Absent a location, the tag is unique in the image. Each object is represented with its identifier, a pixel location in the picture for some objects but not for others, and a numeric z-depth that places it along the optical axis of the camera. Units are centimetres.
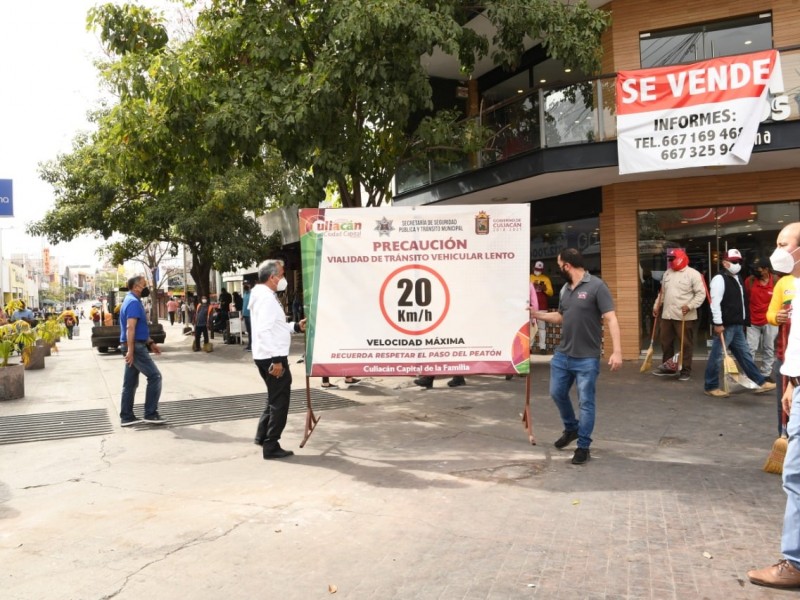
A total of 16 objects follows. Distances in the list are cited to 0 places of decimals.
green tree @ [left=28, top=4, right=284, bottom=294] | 897
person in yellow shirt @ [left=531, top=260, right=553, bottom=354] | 1292
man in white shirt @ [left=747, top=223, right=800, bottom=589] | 323
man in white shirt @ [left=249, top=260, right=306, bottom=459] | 616
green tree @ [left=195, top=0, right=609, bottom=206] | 862
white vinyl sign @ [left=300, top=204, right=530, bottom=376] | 660
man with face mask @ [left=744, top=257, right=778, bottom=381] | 967
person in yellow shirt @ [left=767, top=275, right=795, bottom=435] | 518
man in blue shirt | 786
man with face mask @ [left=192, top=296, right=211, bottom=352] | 1914
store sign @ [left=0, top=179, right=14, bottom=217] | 1162
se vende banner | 984
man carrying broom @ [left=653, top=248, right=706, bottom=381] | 977
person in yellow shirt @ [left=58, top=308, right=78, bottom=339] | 2569
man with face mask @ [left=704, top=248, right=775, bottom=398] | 847
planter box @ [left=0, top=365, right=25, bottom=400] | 1040
